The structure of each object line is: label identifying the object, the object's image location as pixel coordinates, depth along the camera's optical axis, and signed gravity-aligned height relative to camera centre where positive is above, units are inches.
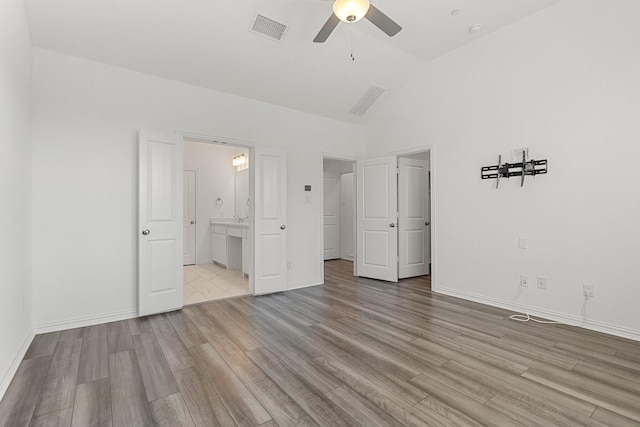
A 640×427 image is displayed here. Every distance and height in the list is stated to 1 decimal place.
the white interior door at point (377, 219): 204.7 -4.9
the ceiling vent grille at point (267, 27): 128.4 +81.2
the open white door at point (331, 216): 307.7 -4.1
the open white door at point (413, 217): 212.7 -3.6
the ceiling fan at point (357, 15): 94.6 +64.4
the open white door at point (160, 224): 138.1 -5.5
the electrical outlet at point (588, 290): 122.7 -32.2
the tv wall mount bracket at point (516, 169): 137.3 +20.3
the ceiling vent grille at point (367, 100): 192.4 +73.4
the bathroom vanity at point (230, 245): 215.5 -26.6
